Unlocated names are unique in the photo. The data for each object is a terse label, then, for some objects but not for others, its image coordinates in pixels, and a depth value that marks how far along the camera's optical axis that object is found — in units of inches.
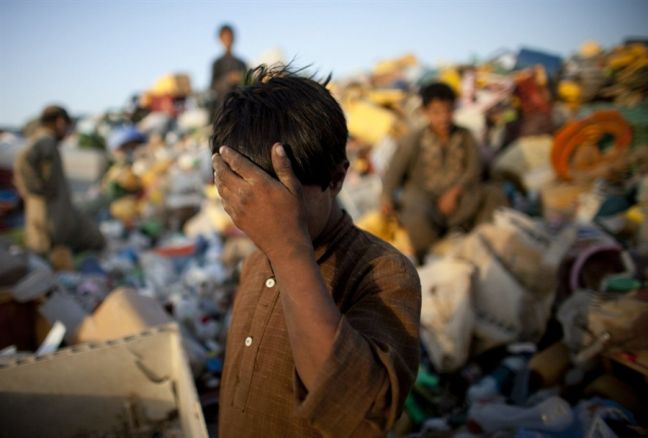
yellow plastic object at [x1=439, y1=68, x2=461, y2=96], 263.9
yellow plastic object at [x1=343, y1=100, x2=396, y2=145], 232.8
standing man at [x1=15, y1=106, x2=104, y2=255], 174.9
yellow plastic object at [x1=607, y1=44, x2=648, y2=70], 199.6
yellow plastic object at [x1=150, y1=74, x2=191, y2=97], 484.1
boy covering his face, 28.5
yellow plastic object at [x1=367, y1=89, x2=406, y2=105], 265.6
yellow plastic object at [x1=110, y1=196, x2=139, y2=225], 239.9
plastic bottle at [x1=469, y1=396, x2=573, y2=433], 64.0
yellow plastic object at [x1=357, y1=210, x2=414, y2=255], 134.4
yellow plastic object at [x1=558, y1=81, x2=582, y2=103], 220.1
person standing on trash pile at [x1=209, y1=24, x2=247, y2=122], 246.1
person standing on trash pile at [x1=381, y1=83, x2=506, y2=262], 137.9
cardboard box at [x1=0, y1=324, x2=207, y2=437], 61.2
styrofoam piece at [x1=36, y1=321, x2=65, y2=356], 82.1
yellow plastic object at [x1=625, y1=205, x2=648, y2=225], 114.4
